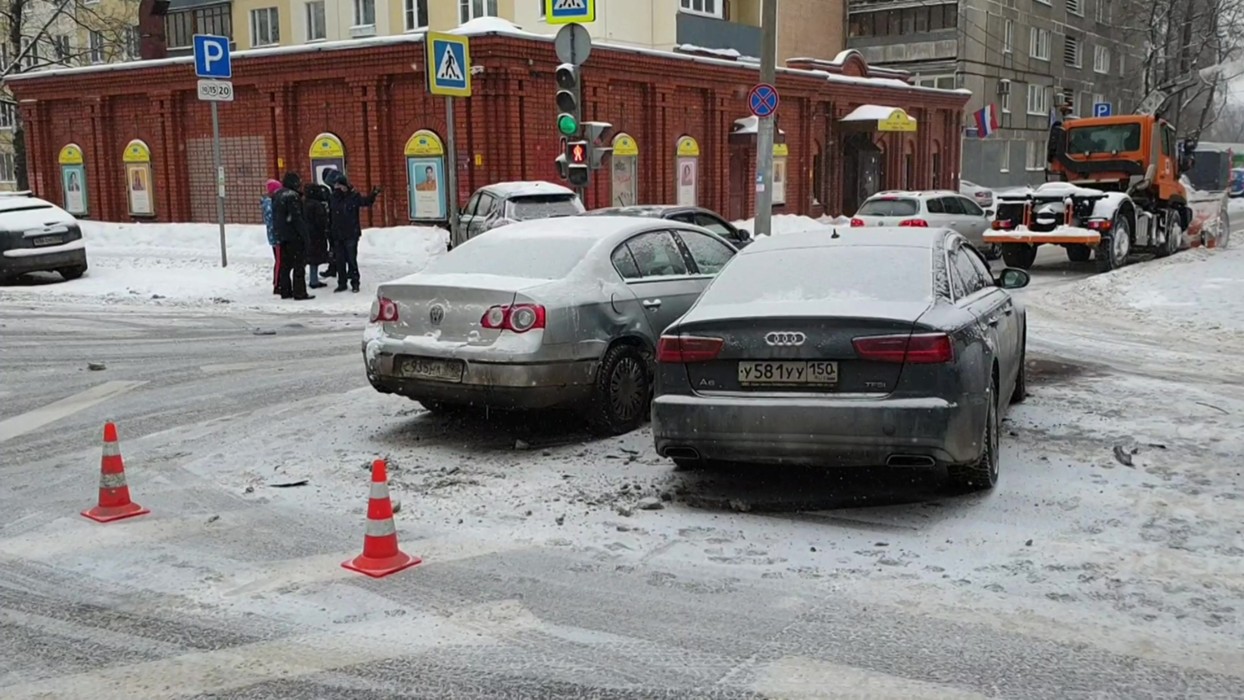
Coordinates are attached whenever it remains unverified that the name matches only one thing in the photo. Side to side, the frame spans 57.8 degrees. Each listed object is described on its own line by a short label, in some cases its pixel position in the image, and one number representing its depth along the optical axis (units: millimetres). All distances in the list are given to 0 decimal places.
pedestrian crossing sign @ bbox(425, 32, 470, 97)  15539
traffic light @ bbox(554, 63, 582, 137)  15586
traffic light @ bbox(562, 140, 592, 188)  16109
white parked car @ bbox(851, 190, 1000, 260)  22062
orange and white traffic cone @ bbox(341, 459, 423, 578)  5066
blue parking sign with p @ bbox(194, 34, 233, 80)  17328
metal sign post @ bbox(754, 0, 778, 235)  17812
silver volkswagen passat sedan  7297
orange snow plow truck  19859
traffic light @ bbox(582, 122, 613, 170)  16203
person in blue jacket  16297
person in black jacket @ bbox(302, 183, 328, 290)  16359
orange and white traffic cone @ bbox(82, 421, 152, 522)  5996
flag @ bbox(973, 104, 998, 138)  44062
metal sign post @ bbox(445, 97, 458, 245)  15289
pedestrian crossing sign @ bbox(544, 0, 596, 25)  16031
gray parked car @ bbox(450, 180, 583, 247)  18984
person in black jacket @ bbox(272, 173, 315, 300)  15609
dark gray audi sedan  5660
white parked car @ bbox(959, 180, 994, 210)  38188
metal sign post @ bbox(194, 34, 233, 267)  17297
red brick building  24203
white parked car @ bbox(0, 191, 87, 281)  18156
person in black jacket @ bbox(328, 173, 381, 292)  16766
